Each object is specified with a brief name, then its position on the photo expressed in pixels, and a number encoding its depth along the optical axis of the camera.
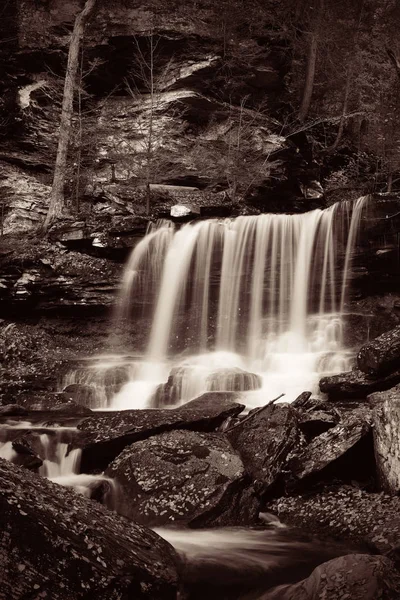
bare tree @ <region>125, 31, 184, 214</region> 17.77
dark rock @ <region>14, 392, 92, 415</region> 9.00
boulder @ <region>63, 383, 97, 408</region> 10.23
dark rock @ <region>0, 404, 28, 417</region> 8.67
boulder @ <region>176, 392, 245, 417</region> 7.25
